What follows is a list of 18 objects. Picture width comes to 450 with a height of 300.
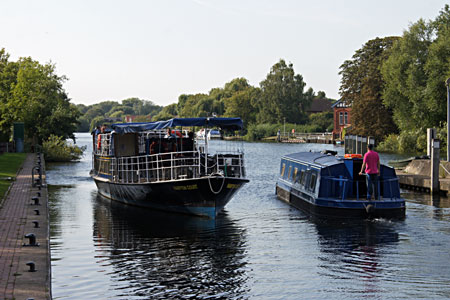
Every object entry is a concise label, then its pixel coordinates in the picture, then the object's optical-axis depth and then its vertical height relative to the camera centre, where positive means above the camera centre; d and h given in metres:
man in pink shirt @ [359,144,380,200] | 24.75 -1.66
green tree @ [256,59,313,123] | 143.88 +7.59
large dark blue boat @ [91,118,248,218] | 26.30 -1.90
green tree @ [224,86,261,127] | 161.62 +5.50
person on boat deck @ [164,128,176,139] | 31.31 -0.29
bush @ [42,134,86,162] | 63.88 -2.19
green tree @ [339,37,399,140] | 91.00 +4.96
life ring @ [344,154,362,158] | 26.17 -1.17
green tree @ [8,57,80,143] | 67.56 +2.36
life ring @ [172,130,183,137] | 31.85 -0.19
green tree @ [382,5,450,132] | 71.75 +6.32
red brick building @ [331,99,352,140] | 127.75 +2.23
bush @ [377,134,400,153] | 82.94 -2.29
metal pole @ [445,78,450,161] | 35.42 +2.15
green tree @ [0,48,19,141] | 69.88 +4.78
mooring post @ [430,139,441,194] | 32.78 -2.08
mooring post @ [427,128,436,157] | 37.65 -0.39
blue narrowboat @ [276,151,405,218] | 25.03 -2.65
